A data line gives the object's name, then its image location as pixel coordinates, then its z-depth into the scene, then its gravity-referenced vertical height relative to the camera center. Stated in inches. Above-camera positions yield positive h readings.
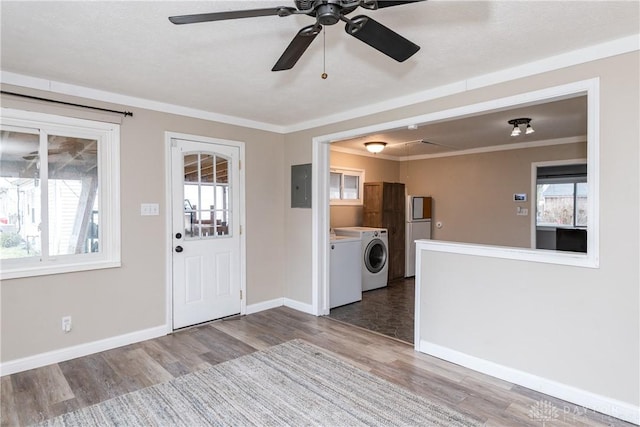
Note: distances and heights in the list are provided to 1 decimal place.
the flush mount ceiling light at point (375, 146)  214.1 +39.2
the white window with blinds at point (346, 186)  236.5 +16.3
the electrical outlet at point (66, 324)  121.0 -39.9
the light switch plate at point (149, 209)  139.4 +0.2
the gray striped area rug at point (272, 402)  87.0 -52.7
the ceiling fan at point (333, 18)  57.5 +32.6
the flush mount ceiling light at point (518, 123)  161.9 +40.7
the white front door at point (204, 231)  150.0 -9.8
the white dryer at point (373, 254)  213.5 -28.9
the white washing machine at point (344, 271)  183.9 -34.2
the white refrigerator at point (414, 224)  254.4 -11.5
